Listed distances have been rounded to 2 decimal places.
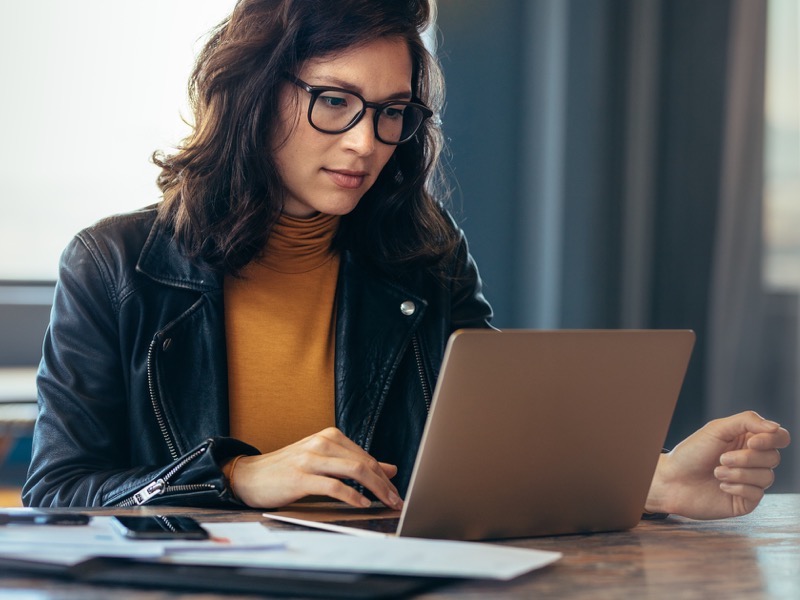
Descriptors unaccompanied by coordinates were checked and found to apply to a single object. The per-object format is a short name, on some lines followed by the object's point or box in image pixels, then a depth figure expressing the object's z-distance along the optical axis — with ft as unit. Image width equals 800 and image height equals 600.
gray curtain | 11.07
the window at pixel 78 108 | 14.60
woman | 4.76
